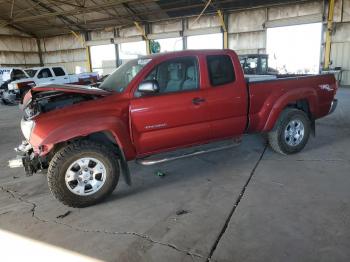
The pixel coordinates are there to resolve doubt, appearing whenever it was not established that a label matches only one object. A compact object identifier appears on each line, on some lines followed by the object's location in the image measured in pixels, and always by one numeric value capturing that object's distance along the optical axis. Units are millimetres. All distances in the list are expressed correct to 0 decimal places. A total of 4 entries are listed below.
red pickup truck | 3408
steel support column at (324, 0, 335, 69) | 15430
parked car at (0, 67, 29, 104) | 14129
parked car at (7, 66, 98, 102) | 13398
